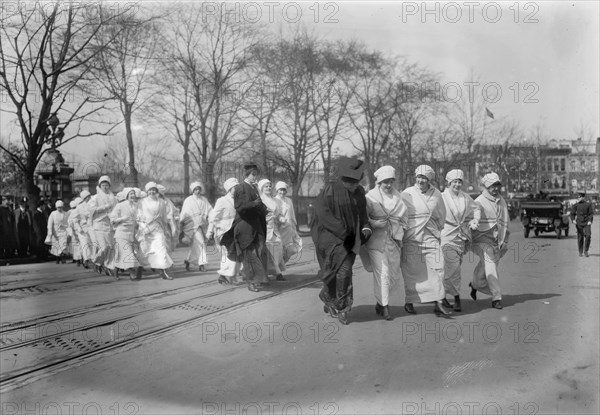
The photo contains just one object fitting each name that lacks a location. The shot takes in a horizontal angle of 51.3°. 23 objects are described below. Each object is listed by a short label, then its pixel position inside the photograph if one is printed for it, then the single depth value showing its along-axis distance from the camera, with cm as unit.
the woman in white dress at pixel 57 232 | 1478
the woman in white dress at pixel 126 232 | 1059
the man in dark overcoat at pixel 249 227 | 898
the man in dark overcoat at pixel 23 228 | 1508
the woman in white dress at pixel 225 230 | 936
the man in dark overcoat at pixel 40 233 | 1544
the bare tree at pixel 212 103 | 2005
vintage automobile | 2255
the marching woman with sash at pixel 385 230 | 672
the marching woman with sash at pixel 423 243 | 686
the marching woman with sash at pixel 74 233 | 1399
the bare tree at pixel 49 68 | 1373
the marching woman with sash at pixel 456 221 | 747
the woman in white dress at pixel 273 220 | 1039
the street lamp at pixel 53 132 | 1532
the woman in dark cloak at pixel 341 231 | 648
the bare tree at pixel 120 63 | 1445
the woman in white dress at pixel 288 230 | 1097
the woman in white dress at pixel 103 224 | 1154
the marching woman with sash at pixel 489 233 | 759
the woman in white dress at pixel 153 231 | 1064
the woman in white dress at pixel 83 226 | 1317
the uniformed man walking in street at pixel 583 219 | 1466
